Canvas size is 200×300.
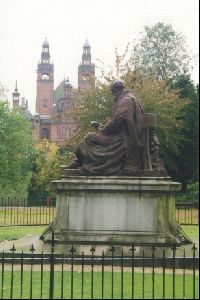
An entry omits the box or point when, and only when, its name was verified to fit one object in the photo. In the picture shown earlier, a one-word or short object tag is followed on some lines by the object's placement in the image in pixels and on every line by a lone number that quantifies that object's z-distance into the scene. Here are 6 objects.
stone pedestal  12.22
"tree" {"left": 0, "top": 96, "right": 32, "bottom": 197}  47.37
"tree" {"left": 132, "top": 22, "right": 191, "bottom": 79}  47.59
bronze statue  12.73
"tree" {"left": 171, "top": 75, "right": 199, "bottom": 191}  39.12
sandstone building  110.25
